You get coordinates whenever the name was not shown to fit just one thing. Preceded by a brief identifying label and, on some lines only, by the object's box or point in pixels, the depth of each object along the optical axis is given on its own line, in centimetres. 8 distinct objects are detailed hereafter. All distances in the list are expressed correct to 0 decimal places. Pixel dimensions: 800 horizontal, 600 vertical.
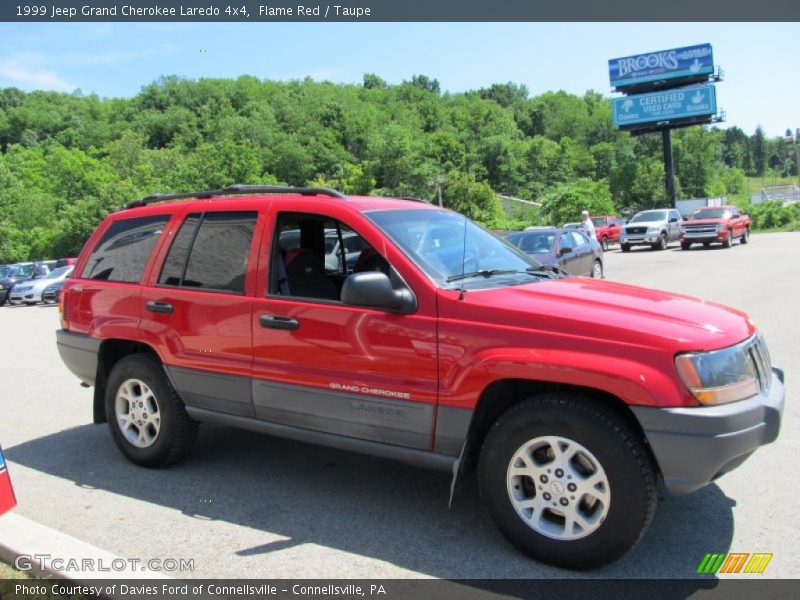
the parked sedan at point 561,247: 1420
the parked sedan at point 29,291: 2630
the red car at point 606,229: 3344
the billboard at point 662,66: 5612
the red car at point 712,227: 2667
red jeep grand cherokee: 314
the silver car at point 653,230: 2891
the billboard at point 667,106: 5503
